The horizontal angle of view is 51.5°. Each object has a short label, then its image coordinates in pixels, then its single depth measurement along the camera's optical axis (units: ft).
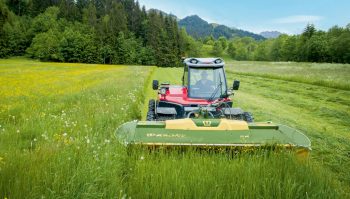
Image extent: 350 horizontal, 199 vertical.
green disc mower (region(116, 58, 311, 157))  18.39
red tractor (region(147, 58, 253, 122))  28.82
